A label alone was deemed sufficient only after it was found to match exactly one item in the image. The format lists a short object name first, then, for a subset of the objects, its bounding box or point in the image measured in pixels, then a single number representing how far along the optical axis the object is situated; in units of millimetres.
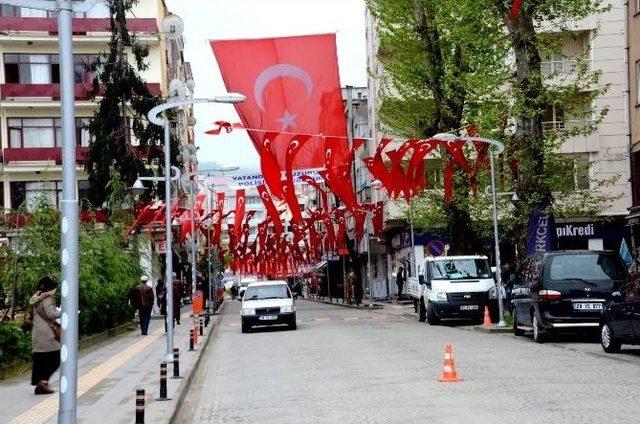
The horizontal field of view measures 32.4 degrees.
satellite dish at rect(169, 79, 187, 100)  29656
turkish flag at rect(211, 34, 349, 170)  26234
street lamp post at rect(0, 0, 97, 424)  7699
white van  33750
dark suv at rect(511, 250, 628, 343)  23005
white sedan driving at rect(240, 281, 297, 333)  34969
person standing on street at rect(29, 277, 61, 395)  15680
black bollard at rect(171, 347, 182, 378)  17750
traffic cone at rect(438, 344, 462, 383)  15852
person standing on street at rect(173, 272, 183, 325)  38697
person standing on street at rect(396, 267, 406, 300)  60400
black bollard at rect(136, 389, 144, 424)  11188
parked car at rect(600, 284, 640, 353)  18797
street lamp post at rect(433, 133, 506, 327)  30453
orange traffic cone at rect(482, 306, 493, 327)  31738
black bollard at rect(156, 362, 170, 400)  14359
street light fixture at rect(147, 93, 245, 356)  21531
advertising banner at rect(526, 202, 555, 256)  29438
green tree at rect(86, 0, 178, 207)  49156
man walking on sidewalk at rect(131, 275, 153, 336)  34781
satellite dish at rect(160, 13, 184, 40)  27278
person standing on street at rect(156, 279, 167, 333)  44331
